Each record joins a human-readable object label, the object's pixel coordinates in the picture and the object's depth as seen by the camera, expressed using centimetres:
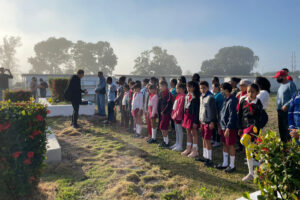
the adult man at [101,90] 1026
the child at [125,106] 826
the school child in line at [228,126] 459
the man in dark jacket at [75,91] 822
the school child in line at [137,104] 744
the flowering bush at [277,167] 182
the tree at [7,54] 6347
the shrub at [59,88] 1323
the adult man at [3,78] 1539
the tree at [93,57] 7338
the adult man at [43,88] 1772
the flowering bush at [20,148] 325
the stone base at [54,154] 522
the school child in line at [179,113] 594
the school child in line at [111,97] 934
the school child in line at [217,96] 611
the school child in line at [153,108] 669
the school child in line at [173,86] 781
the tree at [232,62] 8719
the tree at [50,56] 7200
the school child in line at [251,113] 431
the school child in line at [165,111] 639
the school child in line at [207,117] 494
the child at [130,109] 806
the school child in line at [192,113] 542
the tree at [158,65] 7369
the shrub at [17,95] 1132
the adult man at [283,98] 508
